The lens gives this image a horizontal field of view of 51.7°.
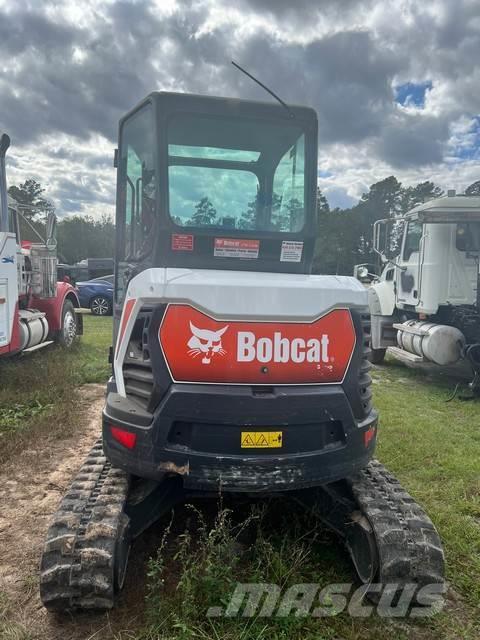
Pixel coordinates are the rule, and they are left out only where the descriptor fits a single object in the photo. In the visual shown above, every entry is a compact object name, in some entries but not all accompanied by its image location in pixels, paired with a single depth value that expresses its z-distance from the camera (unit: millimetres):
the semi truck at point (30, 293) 6578
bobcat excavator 2543
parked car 17906
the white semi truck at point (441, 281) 7691
